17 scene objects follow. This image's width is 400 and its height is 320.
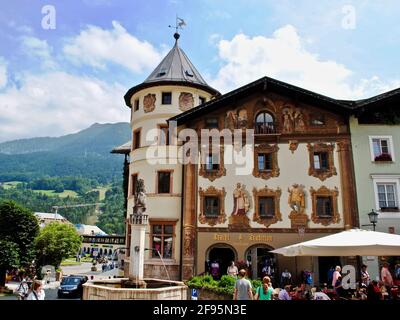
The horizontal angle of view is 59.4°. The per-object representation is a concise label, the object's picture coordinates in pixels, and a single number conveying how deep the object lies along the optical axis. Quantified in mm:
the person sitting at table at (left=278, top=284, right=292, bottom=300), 11529
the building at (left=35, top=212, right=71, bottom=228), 148075
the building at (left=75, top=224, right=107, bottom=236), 153000
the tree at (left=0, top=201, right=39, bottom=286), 34166
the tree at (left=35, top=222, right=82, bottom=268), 50112
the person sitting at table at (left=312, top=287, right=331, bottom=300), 11328
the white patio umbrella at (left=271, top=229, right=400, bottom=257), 11680
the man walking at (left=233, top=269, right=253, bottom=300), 9133
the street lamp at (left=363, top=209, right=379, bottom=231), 20848
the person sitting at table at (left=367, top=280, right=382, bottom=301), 10148
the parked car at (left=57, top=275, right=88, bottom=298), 26453
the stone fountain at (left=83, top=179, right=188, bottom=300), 15688
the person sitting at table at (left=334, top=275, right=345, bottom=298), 14414
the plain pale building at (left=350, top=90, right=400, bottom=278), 23859
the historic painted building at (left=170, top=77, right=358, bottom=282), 24297
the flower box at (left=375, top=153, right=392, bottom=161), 24719
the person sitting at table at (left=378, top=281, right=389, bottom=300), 12523
